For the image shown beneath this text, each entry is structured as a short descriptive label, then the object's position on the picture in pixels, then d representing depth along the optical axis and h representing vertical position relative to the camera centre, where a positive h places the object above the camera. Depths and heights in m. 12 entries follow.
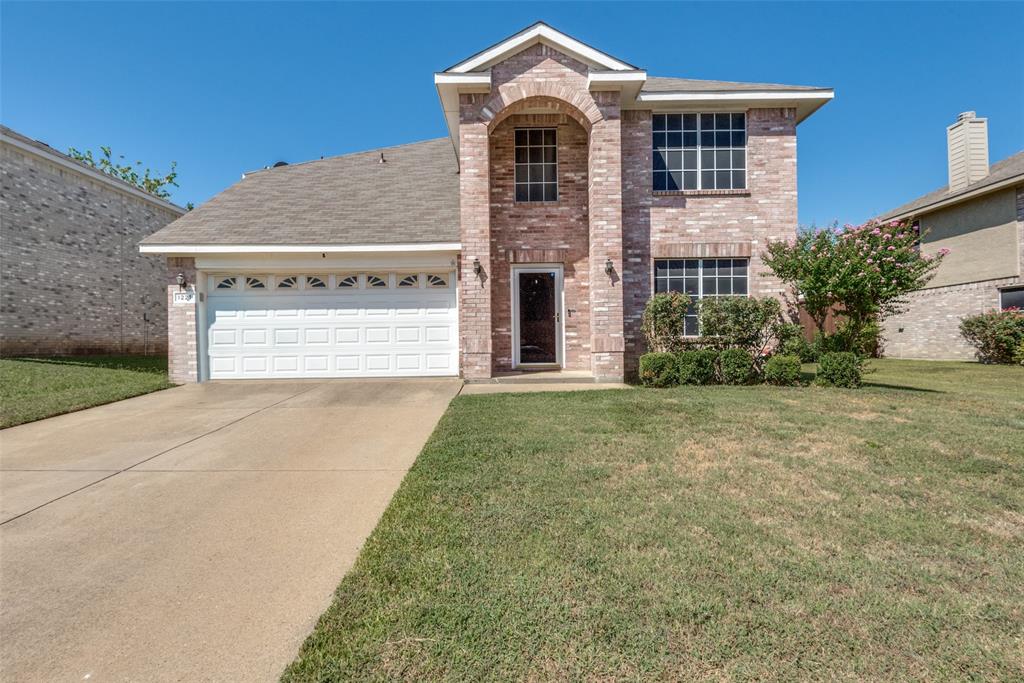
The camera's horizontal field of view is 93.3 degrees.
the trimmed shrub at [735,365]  9.21 -0.56
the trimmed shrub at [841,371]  8.77 -0.67
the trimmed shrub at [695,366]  9.14 -0.57
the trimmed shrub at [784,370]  9.13 -0.66
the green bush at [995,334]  14.15 -0.04
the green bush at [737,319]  9.48 +0.32
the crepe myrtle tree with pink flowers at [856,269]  8.59 +1.19
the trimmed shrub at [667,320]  9.56 +0.33
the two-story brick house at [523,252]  10.53 +1.89
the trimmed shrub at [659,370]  9.07 -0.63
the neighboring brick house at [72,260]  13.30 +2.60
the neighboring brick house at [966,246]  14.85 +2.85
